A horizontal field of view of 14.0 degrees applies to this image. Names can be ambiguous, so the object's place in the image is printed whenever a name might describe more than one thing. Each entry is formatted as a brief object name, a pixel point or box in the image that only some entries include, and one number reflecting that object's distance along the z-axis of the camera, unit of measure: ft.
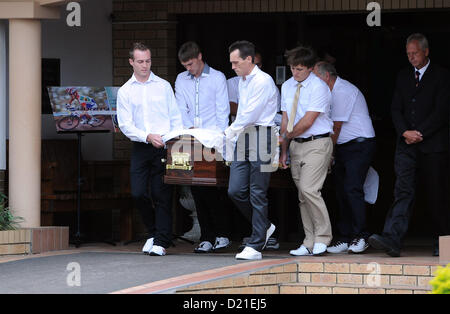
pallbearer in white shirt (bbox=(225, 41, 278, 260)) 52.10
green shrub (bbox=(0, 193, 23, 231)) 57.85
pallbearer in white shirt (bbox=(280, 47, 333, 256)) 53.61
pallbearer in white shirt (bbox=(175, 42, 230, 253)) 56.53
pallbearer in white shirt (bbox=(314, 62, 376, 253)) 56.30
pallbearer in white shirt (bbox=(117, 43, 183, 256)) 55.16
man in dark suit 53.65
